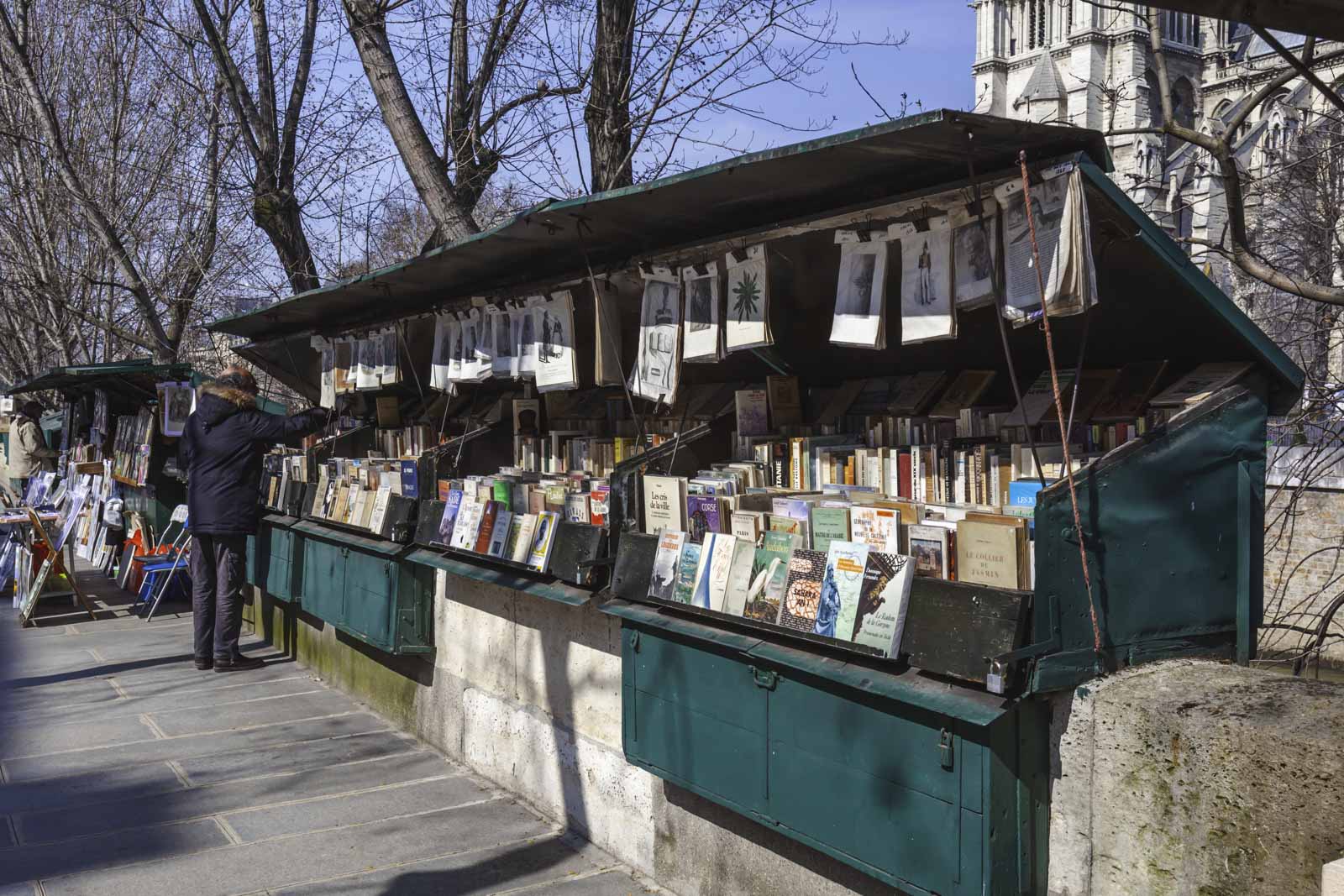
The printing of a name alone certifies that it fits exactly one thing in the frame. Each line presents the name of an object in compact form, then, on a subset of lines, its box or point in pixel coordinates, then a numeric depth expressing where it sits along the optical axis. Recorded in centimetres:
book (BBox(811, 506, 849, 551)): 368
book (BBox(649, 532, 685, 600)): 420
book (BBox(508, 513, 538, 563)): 519
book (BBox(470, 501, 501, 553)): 553
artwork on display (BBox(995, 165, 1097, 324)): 309
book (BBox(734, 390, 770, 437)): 523
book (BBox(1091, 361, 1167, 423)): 391
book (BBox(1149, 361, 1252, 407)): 344
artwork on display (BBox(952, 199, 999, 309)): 348
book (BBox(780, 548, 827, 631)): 354
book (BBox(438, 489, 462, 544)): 593
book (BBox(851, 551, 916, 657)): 324
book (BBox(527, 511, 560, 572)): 504
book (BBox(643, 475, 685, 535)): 449
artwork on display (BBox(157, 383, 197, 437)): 1091
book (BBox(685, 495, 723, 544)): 425
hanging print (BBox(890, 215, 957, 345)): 365
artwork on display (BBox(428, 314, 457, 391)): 681
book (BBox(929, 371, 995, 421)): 456
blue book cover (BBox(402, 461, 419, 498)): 646
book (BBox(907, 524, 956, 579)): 331
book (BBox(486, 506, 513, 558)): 540
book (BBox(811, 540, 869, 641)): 339
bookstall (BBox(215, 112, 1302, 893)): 308
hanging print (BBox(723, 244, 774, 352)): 446
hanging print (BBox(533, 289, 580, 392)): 578
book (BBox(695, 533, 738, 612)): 395
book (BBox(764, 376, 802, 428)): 531
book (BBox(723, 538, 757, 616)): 385
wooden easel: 1012
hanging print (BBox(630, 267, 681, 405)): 496
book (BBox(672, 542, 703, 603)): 410
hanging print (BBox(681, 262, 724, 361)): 473
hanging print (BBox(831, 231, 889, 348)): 394
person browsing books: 830
